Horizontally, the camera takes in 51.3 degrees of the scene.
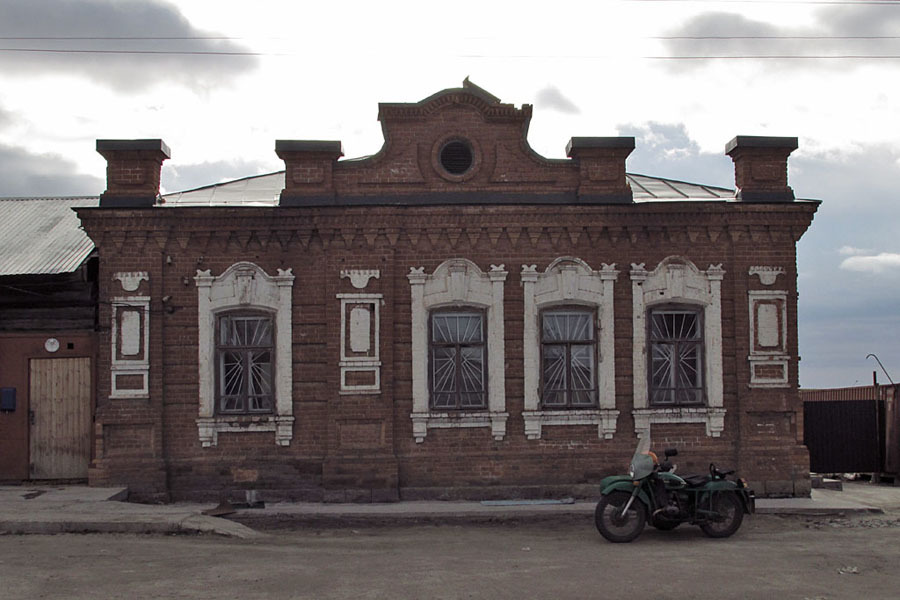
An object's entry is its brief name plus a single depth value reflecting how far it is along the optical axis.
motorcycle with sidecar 11.12
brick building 13.78
